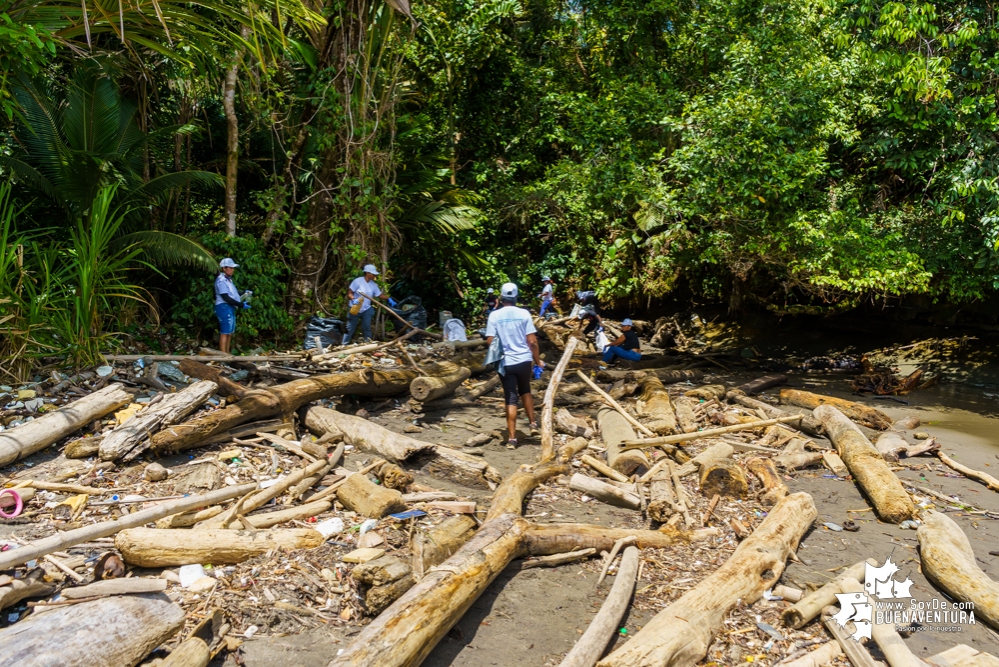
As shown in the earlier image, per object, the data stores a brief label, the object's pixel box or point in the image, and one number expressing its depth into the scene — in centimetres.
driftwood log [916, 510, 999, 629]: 443
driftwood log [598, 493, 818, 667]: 352
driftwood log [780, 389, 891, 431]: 917
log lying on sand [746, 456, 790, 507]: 612
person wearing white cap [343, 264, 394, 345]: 1109
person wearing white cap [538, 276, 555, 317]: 1448
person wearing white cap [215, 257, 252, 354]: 975
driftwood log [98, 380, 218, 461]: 576
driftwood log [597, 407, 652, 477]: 666
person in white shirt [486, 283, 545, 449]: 748
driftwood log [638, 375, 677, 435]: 786
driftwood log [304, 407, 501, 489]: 624
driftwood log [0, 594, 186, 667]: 295
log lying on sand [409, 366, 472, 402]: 834
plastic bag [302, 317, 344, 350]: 1146
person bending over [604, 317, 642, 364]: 1220
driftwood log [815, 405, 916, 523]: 599
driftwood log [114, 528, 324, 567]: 423
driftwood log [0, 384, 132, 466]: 558
